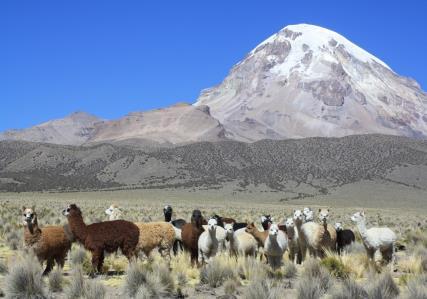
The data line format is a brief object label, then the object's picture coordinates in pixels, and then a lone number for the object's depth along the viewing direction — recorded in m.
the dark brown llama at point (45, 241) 13.38
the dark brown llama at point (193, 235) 15.98
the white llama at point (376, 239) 15.42
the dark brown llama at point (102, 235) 13.95
